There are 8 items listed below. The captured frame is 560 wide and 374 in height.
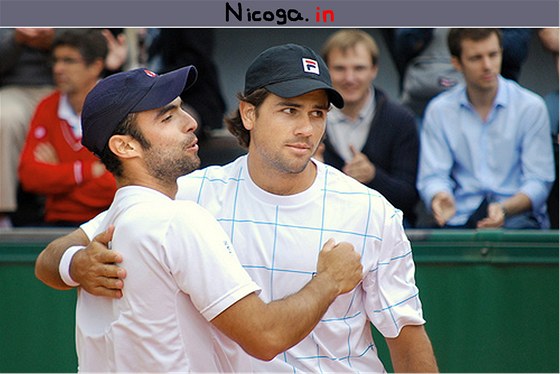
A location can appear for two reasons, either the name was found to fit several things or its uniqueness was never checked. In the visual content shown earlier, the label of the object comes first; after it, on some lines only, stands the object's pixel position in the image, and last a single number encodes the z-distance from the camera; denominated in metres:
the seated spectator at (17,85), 12.19
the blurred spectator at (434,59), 12.34
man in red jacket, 11.48
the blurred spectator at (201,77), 12.85
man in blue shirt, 11.09
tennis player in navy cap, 5.39
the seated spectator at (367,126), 11.41
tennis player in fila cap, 6.66
